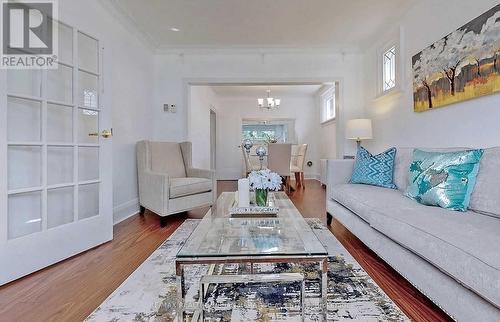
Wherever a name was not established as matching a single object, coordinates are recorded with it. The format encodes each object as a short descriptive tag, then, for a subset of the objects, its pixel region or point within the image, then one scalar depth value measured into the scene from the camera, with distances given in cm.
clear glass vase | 202
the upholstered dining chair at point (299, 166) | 597
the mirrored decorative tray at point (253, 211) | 185
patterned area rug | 136
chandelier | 679
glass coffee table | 114
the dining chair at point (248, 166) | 579
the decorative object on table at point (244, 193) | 199
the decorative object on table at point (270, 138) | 810
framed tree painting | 206
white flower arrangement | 198
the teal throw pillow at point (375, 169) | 263
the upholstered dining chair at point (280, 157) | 531
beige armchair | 304
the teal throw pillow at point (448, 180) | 171
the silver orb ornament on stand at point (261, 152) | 265
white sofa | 105
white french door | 182
